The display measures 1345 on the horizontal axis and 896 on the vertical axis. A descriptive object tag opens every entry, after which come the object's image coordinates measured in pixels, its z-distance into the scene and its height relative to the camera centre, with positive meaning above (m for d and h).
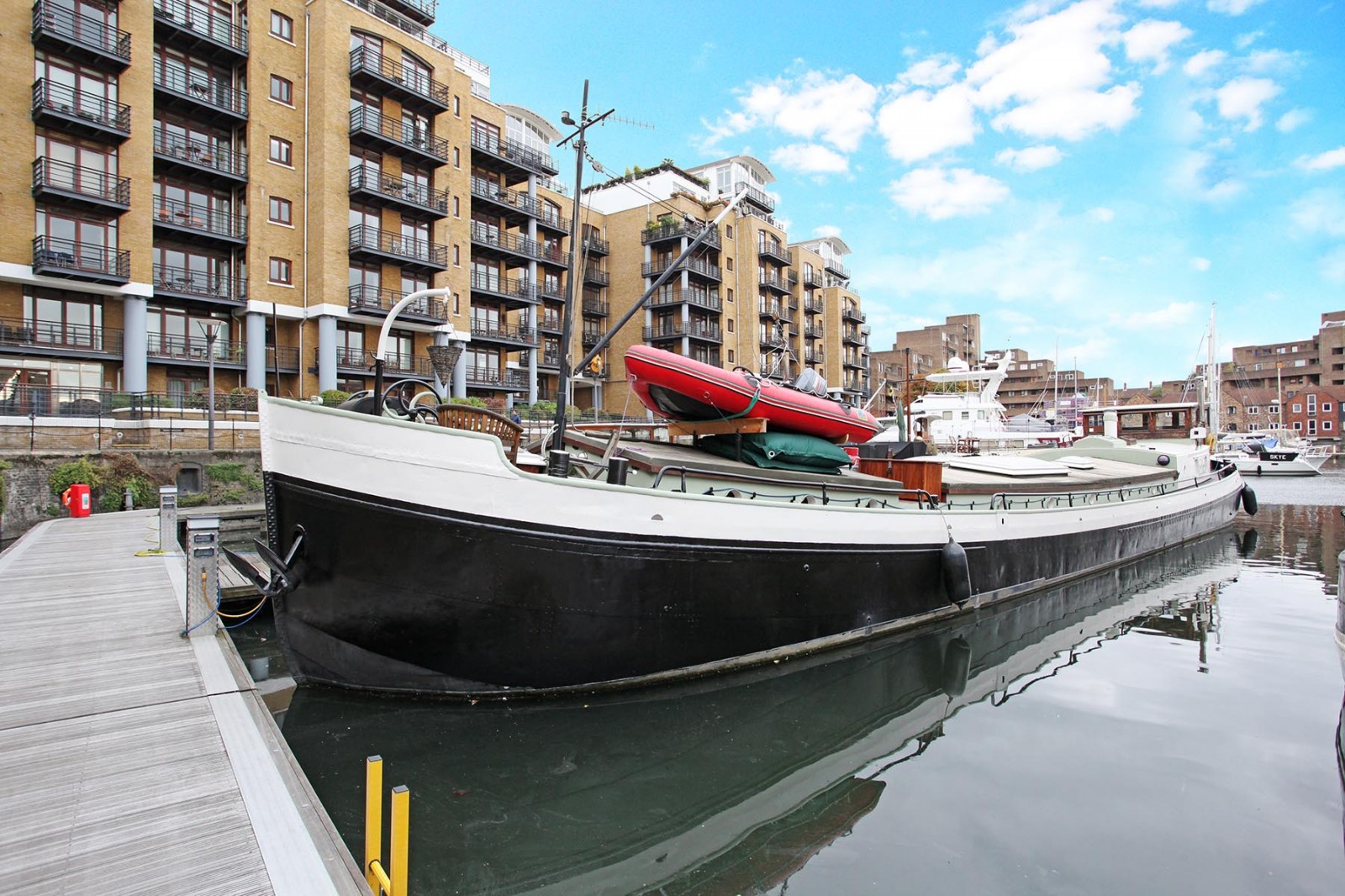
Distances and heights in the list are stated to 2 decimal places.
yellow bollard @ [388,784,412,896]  2.88 -1.76
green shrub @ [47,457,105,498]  14.96 -0.48
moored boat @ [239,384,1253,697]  5.43 -1.03
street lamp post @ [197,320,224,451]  17.31 +1.11
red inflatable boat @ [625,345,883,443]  7.89 +0.62
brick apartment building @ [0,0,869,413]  21.59 +10.05
